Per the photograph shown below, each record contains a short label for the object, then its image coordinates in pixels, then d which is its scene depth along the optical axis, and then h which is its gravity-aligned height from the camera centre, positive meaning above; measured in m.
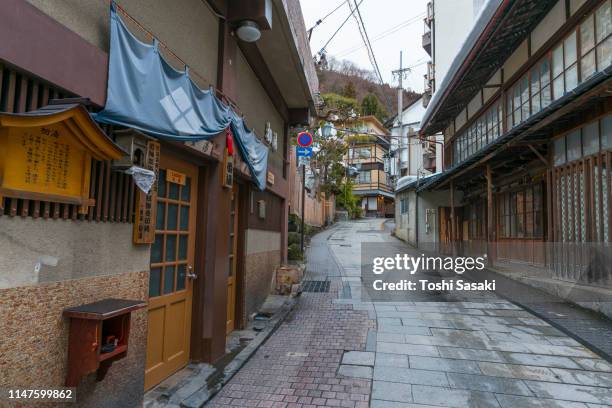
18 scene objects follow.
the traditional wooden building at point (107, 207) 2.56 +0.18
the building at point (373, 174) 48.09 +7.33
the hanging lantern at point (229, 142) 5.93 +1.32
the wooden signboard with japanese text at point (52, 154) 2.44 +0.51
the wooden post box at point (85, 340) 2.98 -0.85
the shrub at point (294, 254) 13.95 -0.77
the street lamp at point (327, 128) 17.92 +4.76
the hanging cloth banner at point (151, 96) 3.27 +1.32
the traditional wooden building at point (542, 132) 7.67 +2.37
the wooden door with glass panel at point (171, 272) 4.67 -0.55
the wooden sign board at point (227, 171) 5.89 +0.90
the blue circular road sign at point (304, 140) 13.27 +3.09
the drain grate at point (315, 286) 11.17 -1.58
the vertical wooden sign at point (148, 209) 3.87 +0.20
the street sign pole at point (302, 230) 14.63 +0.06
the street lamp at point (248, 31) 5.95 +3.03
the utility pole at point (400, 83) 34.12 +13.20
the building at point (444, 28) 20.83 +11.83
